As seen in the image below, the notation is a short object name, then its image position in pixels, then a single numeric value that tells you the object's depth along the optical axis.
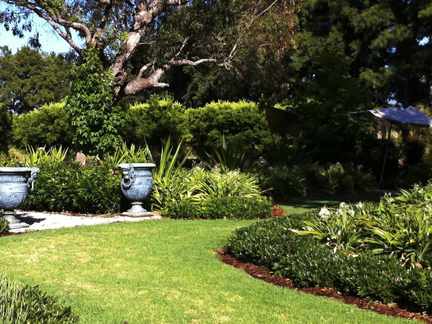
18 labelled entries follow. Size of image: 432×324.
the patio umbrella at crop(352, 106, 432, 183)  15.54
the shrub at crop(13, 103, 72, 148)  26.38
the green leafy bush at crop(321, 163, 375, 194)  14.52
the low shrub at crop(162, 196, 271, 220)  10.03
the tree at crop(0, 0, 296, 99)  16.92
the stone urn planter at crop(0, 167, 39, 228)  8.71
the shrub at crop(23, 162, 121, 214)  10.53
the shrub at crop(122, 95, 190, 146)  22.42
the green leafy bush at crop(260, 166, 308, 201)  13.11
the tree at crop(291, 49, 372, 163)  17.00
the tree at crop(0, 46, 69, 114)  53.86
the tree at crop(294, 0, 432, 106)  27.39
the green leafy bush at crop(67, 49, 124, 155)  13.43
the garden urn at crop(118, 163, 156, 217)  10.28
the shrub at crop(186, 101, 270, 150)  23.17
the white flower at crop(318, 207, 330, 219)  6.51
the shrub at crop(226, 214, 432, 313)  4.82
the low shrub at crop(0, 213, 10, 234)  8.25
